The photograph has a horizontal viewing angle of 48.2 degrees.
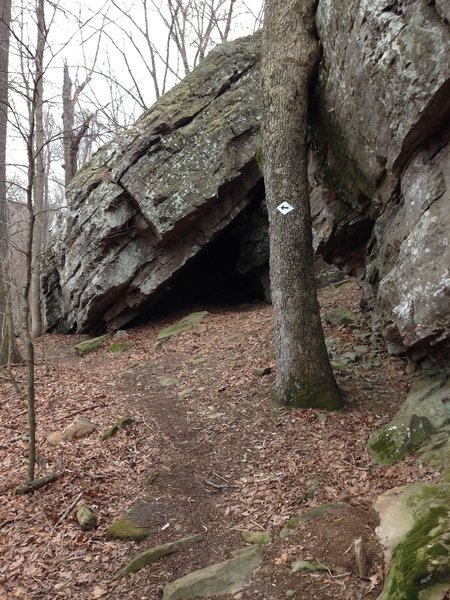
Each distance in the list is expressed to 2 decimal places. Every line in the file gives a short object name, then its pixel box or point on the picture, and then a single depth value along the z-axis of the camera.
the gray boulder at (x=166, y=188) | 11.62
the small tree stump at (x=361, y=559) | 3.59
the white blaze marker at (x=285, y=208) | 6.70
